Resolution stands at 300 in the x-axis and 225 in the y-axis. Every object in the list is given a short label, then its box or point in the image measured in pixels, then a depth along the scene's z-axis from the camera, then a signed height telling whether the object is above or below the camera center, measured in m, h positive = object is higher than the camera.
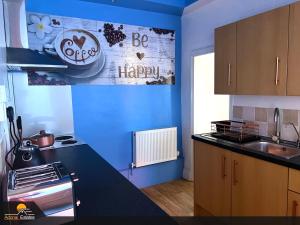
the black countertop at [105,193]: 0.90 -0.48
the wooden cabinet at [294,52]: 1.60 +0.29
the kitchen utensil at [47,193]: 0.80 -0.36
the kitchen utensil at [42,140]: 2.05 -0.40
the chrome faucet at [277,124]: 2.05 -0.31
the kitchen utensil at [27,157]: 1.45 -0.42
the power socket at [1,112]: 1.16 -0.08
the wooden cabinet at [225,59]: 2.13 +0.34
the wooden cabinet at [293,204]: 1.46 -0.75
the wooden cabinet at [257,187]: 1.56 -0.73
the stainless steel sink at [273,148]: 1.85 -0.49
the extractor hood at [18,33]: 1.91 +0.58
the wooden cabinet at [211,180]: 2.01 -0.85
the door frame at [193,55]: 2.87 +0.54
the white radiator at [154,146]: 3.05 -0.74
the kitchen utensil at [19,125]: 1.85 -0.24
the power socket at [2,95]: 1.18 +0.01
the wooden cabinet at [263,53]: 1.70 +0.33
